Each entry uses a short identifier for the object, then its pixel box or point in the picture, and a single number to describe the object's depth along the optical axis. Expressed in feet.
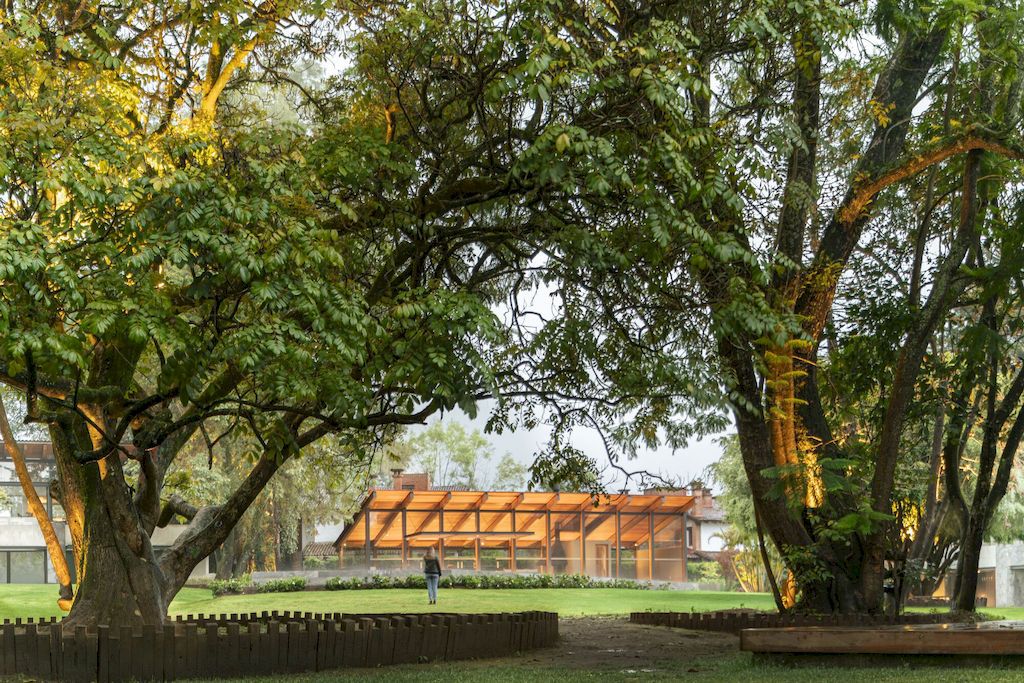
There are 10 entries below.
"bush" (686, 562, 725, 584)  164.76
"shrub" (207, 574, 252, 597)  102.53
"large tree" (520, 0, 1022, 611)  34.68
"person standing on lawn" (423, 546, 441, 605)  78.69
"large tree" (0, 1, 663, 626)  29.12
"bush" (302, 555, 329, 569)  157.94
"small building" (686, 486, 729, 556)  209.97
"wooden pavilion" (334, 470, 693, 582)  125.39
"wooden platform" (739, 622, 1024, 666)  31.96
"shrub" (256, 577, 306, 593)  101.09
